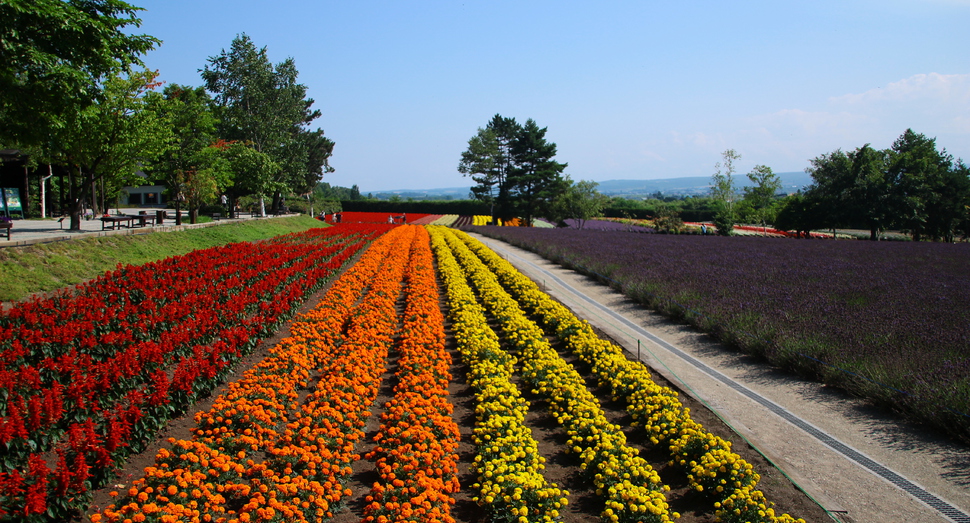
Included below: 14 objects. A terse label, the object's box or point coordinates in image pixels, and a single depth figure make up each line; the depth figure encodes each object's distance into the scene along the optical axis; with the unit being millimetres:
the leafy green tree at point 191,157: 30422
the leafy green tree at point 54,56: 13812
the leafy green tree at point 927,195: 44188
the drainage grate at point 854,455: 5078
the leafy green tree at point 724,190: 80750
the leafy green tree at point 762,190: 77625
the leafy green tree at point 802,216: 48344
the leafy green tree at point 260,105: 44312
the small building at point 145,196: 68188
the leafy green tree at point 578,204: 65375
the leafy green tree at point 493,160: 77500
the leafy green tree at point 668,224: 47944
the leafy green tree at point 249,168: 38781
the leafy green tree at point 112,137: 21562
